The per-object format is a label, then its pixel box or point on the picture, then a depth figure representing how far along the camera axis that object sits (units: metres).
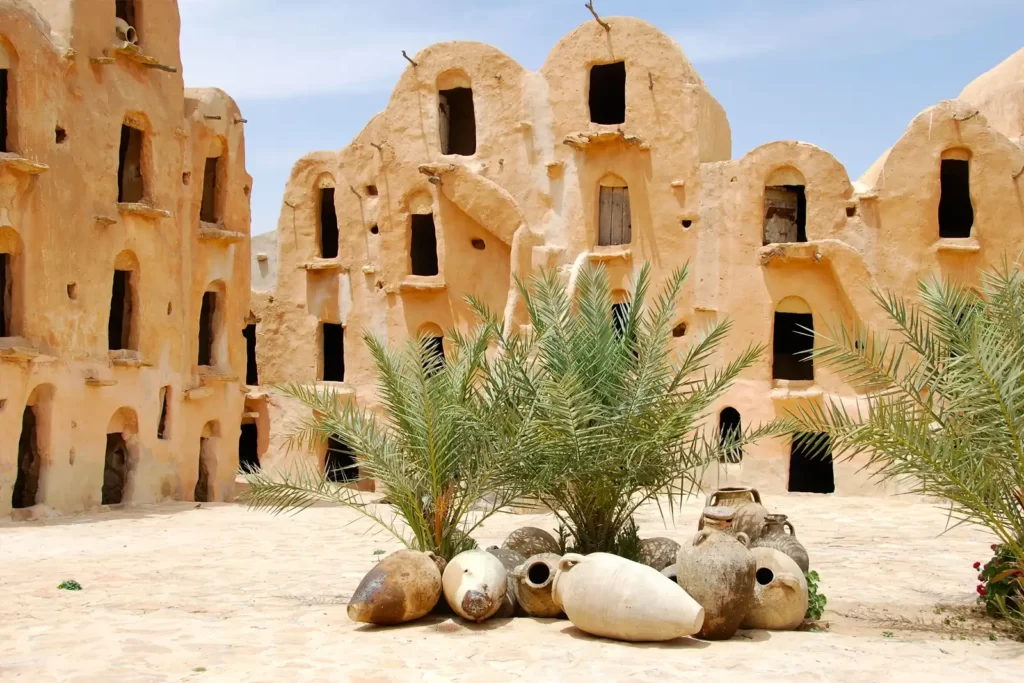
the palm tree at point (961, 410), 9.09
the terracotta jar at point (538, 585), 9.49
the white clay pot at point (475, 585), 9.26
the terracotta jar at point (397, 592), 9.15
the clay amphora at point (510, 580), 9.65
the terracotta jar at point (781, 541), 10.26
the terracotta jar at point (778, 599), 9.20
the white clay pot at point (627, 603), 8.48
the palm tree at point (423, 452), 10.26
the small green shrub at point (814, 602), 9.66
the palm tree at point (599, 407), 10.10
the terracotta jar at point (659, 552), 10.37
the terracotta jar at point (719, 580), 8.73
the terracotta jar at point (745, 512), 10.80
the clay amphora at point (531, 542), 10.58
